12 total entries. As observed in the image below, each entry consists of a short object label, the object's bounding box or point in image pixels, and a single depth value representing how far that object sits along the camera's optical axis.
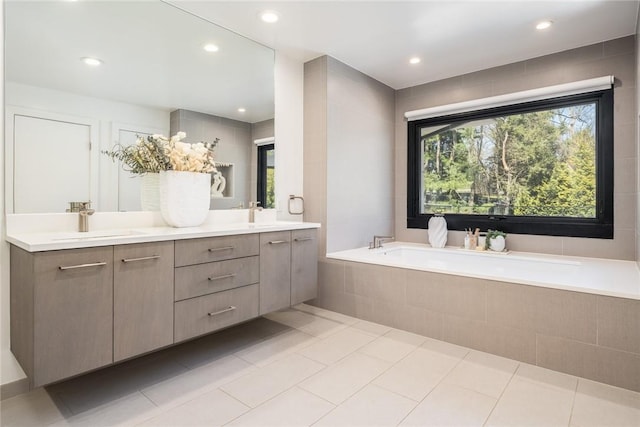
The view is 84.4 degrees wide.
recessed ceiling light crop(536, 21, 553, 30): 2.55
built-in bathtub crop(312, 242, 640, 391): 1.91
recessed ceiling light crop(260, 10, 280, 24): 2.45
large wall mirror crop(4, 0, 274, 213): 1.83
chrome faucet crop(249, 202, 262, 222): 2.95
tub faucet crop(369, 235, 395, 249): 3.58
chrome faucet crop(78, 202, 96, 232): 1.95
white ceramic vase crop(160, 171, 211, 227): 2.25
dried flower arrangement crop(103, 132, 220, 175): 2.20
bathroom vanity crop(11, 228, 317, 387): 1.46
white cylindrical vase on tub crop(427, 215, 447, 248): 3.66
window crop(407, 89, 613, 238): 2.97
